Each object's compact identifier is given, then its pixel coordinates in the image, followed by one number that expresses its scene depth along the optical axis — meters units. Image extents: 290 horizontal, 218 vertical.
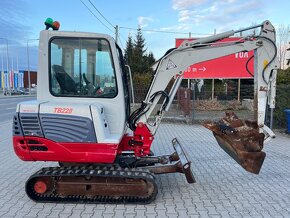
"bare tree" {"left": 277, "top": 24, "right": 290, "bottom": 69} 23.38
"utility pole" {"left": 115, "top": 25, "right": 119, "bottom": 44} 19.79
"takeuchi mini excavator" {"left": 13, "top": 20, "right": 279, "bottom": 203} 3.35
